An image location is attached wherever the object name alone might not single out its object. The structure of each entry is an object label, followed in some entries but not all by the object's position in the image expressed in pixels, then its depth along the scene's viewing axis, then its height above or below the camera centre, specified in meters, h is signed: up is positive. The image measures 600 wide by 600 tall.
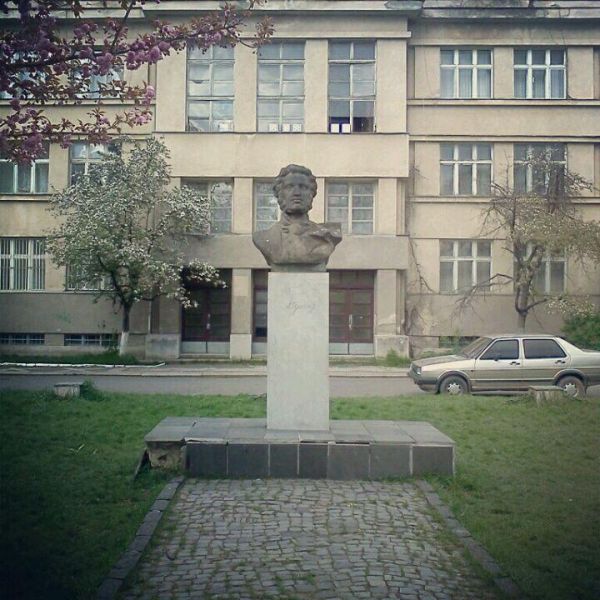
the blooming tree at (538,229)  23.16 +2.97
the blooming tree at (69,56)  5.02 +1.92
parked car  15.13 -1.09
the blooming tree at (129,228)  22.61 +2.85
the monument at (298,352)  8.15 -0.39
